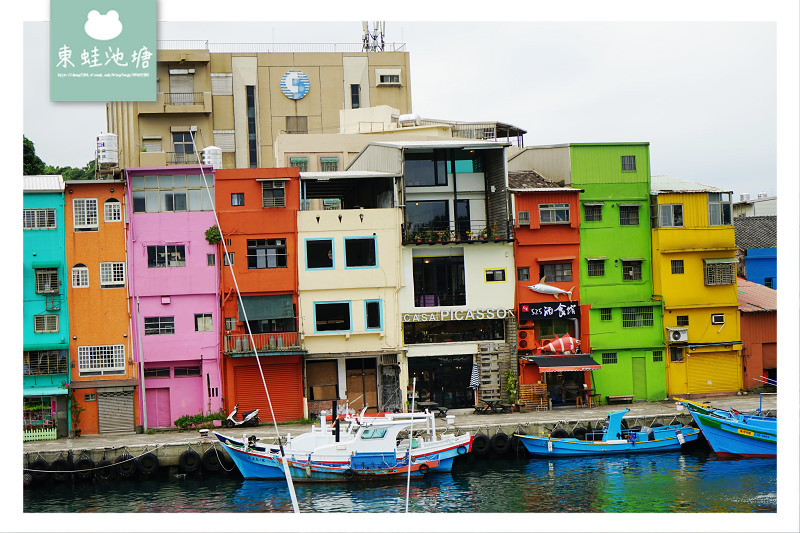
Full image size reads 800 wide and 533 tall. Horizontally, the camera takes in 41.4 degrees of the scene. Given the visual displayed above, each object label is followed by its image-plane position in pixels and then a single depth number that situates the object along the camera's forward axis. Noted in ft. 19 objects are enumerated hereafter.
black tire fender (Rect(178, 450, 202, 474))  125.39
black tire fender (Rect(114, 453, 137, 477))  123.54
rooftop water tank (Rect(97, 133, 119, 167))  145.48
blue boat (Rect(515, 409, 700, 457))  130.00
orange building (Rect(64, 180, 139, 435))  138.92
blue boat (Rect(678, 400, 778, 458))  126.93
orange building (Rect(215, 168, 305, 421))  142.51
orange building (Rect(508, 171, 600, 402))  149.89
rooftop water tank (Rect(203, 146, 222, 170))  148.87
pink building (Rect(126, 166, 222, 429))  141.79
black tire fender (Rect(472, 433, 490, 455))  130.82
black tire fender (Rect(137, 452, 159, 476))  124.16
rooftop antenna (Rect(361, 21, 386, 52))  231.09
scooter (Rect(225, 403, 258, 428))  138.62
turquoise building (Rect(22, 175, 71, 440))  136.87
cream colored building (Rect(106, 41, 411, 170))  216.74
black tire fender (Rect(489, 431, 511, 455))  131.13
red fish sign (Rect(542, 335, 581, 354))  148.66
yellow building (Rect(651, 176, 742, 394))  154.30
